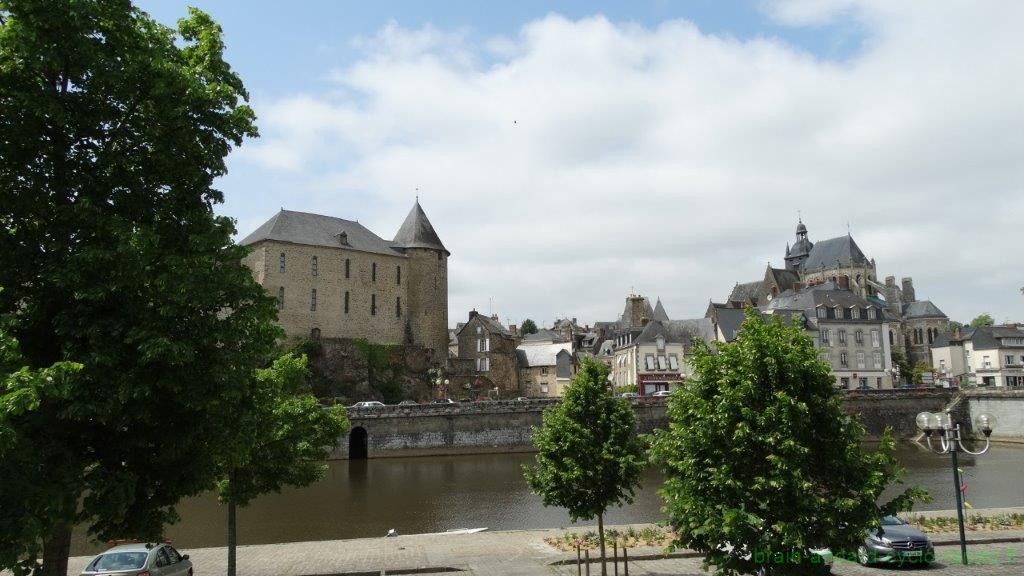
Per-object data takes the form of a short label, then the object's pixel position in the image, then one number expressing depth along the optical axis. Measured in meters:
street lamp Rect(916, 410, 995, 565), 15.15
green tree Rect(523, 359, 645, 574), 14.04
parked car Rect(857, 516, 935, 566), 13.93
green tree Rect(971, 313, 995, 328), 104.75
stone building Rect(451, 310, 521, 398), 70.06
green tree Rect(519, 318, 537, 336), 130.43
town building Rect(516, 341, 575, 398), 74.12
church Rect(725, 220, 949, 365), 81.69
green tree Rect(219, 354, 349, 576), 14.55
